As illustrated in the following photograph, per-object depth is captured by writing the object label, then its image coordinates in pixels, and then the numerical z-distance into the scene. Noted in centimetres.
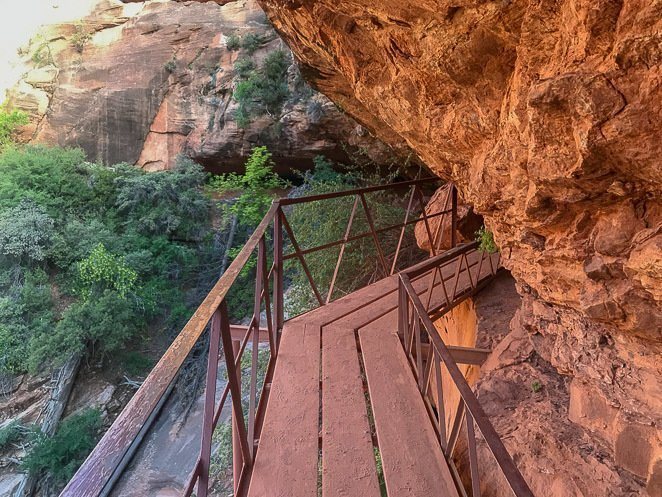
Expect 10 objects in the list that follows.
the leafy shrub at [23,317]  838
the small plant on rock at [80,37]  1380
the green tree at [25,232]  915
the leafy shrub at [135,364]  948
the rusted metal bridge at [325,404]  113
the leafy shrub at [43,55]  1373
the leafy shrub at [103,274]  920
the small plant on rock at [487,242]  415
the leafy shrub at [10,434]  781
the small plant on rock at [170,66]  1298
